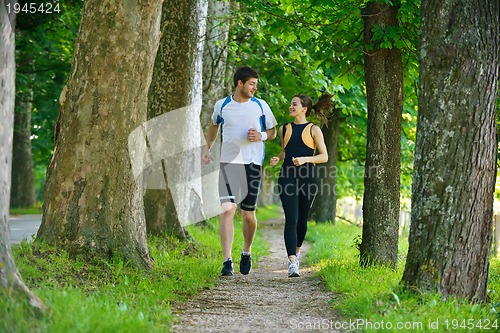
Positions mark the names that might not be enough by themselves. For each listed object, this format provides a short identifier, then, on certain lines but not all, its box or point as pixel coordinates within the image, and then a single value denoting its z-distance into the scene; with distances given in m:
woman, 18.48
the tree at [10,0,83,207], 45.44
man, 18.16
